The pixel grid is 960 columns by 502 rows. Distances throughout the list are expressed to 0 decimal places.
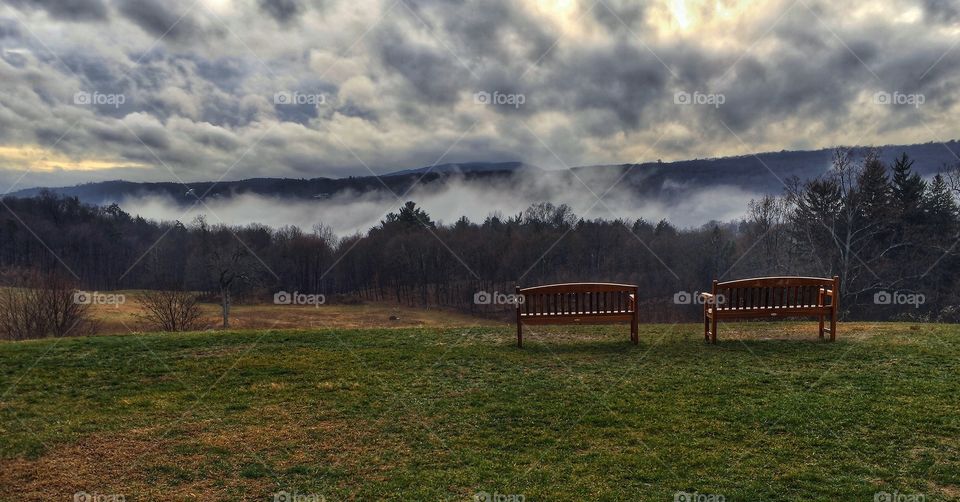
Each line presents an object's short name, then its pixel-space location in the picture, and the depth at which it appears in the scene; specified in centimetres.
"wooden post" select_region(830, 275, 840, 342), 947
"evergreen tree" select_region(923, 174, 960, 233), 3412
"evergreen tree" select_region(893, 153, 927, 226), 3394
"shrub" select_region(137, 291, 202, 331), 3177
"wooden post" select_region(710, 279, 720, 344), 952
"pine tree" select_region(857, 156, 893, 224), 3109
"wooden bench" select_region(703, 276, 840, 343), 962
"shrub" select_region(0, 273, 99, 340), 2809
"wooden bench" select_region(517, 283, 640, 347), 978
